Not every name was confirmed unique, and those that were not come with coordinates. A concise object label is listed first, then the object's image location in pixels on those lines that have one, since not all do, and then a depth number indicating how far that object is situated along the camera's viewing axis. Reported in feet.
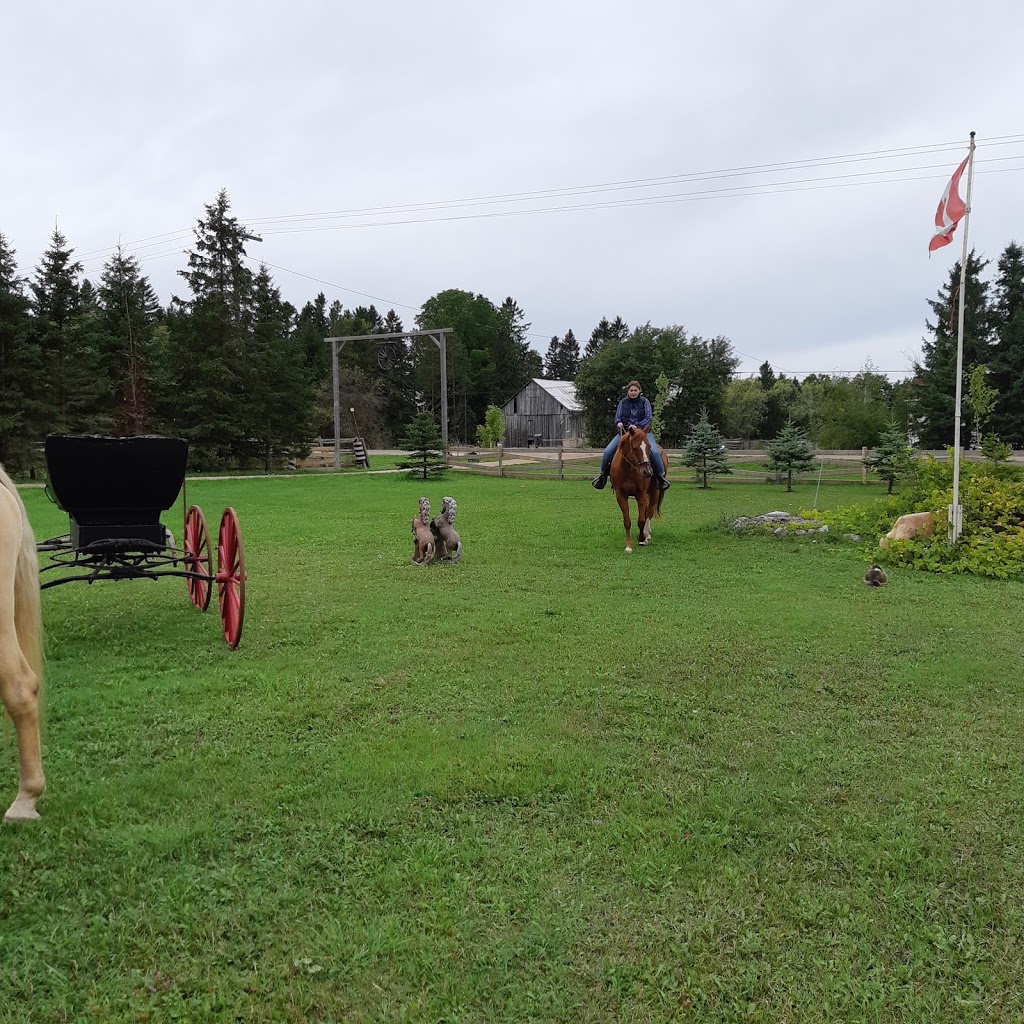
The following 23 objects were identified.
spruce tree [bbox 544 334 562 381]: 287.69
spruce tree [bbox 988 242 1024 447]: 94.17
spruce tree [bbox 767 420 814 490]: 69.62
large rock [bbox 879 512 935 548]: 32.01
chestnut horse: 34.19
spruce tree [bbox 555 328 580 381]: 288.24
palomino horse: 9.86
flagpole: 29.48
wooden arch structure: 91.71
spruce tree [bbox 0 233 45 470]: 77.20
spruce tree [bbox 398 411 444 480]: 81.46
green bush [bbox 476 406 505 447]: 158.40
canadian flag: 29.94
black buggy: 17.52
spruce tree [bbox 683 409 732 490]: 72.69
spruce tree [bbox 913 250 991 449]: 95.91
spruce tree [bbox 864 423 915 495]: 62.39
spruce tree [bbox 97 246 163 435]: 93.61
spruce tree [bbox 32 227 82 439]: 81.10
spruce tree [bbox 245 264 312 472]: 97.14
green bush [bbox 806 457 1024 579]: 28.78
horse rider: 35.25
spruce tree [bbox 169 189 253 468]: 93.30
